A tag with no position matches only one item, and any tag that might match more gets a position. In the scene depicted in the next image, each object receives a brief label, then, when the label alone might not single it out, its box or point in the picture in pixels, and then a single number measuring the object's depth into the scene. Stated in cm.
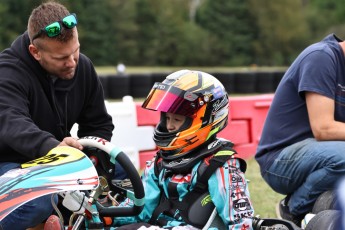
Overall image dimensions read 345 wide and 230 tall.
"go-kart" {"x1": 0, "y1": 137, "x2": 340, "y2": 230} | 412
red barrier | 1138
